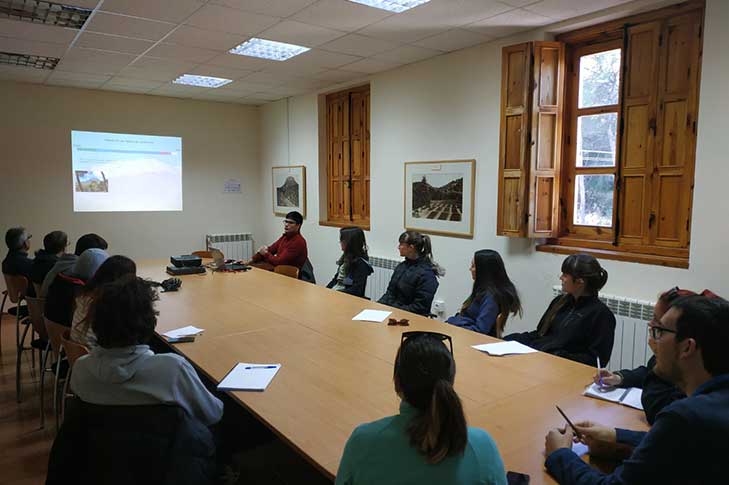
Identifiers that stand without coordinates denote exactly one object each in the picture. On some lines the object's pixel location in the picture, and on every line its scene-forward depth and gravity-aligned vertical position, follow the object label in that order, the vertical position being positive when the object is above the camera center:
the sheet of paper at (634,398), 1.87 -0.76
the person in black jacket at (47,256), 3.90 -0.51
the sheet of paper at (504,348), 2.50 -0.77
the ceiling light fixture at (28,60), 5.11 +1.35
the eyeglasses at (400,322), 3.00 -0.76
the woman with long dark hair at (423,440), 1.11 -0.55
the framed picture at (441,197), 4.82 -0.02
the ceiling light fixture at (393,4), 3.60 +1.36
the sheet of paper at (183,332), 2.79 -0.78
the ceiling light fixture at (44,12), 3.73 +1.36
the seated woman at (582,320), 2.54 -0.63
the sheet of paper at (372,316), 3.12 -0.76
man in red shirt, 5.36 -0.63
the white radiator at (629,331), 3.52 -0.94
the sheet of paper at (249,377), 2.05 -0.78
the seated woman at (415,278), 3.73 -0.62
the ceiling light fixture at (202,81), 6.10 +1.38
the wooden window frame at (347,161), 6.36 +0.43
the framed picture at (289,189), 7.20 +0.06
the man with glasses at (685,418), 1.13 -0.50
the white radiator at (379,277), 5.74 -0.95
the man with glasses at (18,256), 4.22 -0.55
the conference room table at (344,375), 1.67 -0.78
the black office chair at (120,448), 1.51 -0.77
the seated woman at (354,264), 4.45 -0.61
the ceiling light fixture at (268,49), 4.69 +1.38
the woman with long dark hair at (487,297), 3.13 -0.64
